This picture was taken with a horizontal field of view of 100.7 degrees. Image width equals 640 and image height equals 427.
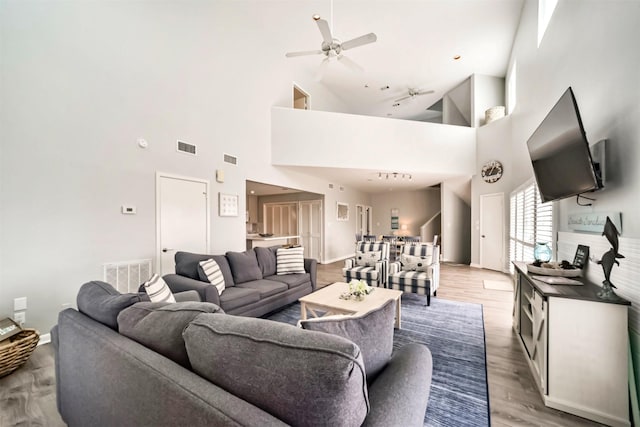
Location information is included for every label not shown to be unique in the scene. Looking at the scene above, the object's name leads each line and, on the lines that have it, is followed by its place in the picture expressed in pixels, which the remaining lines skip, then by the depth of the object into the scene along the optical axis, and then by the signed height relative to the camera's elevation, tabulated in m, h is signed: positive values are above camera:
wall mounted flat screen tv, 2.10 +0.55
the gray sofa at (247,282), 2.93 -0.91
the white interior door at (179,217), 3.85 -0.05
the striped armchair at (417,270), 3.91 -0.91
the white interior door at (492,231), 6.56 -0.44
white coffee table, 2.72 -0.96
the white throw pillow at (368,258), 4.61 -0.78
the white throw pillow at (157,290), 1.94 -0.58
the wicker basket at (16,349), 2.15 -1.14
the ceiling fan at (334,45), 3.65 +2.53
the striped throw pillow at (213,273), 3.08 -0.70
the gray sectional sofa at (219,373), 0.70 -0.53
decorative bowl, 2.30 -0.51
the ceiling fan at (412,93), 7.63 +3.59
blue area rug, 1.83 -1.37
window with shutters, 3.78 -0.13
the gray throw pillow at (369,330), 1.01 -0.46
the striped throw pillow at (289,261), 4.20 -0.76
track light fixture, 7.14 +1.09
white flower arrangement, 2.94 -0.86
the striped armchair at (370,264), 4.29 -0.87
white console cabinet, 1.68 -0.93
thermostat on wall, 3.42 +0.05
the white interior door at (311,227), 8.18 -0.42
